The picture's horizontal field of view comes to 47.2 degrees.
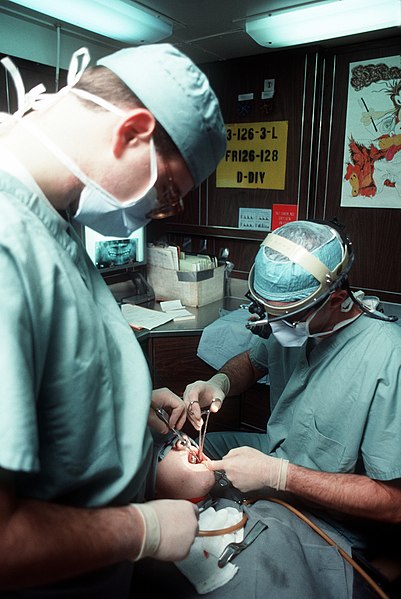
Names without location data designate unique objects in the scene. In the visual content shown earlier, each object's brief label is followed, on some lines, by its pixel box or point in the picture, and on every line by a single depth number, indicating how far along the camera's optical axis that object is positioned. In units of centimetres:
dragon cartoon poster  245
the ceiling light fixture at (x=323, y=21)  191
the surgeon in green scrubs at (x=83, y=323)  65
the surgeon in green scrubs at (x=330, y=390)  132
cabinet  252
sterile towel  109
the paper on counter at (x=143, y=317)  253
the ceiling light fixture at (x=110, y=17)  194
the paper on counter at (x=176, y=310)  272
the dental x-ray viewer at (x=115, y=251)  266
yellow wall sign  283
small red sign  284
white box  289
